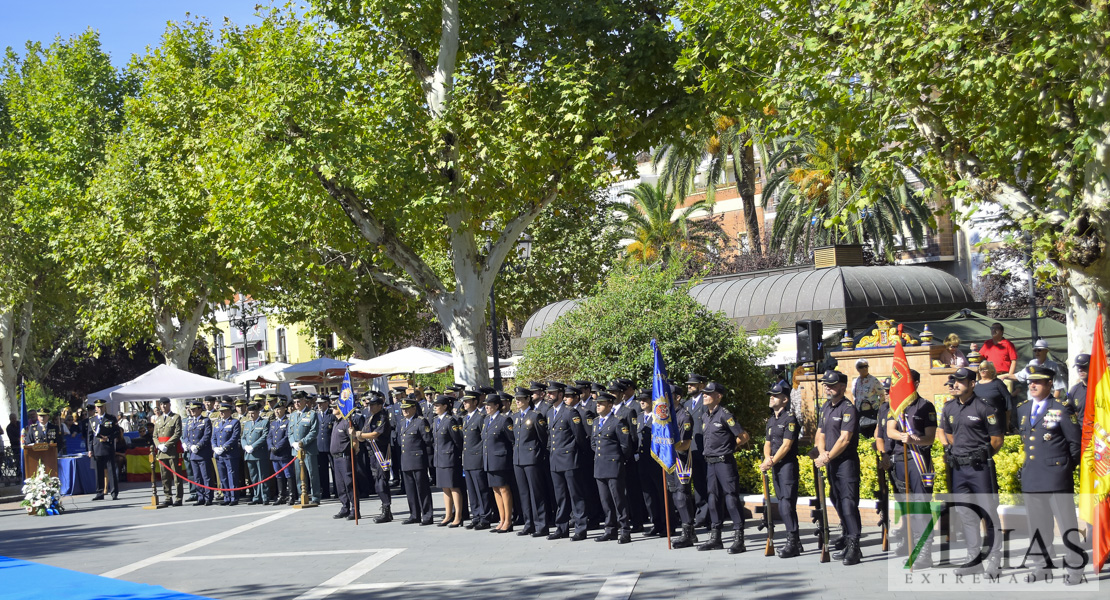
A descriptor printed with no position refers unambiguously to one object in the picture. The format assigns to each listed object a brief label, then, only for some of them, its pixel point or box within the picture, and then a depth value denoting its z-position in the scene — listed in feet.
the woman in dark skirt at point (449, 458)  45.37
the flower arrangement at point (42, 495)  60.29
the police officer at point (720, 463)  35.24
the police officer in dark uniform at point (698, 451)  38.60
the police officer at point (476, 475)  43.91
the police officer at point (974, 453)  30.32
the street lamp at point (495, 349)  69.41
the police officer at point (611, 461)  38.83
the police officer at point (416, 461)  46.78
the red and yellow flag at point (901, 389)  32.27
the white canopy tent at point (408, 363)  79.61
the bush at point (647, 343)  53.62
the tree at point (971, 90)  36.47
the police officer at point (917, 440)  31.86
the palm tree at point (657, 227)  145.79
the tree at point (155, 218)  87.15
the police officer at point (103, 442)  68.39
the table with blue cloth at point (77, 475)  71.77
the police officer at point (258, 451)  58.75
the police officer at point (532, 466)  41.55
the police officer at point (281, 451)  57.26
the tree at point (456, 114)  52.90
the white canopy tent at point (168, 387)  73.10
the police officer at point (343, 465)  50.60
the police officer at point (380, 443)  48.73
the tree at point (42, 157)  94.43
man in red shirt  54.80
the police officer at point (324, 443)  55.11
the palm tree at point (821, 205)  116.98
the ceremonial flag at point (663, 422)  36.83
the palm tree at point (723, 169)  124.26
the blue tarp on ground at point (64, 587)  34.12
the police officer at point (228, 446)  59.98
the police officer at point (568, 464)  40.24
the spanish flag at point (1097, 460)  27.48
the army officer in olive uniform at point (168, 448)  61.41
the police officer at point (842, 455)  31.71
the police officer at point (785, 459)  33.50
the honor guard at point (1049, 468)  28.99
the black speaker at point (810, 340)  48.91
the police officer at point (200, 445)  60.70
